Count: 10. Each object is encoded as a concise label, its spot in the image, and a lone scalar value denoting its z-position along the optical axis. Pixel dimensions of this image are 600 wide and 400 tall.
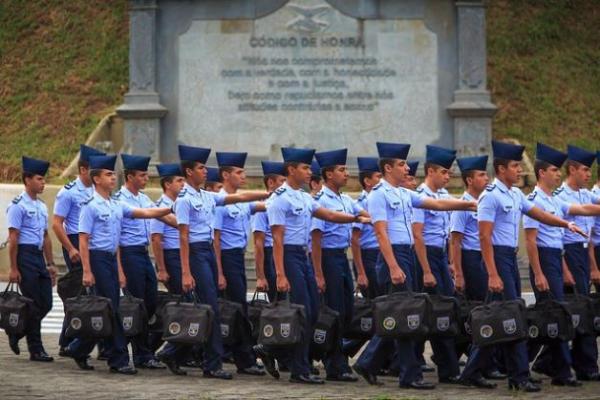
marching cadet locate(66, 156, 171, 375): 14.19
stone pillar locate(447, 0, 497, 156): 25.88
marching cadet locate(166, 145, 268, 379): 13.86
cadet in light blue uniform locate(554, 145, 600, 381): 13.84
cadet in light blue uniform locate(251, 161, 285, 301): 14.34
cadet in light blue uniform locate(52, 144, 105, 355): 15.41
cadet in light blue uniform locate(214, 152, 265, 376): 14.54
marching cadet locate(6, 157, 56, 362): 15.27
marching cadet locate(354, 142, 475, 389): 13.06
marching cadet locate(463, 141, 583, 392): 12.82
